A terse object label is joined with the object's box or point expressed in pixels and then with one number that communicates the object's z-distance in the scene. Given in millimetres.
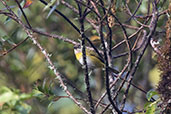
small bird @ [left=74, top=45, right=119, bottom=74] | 8812
